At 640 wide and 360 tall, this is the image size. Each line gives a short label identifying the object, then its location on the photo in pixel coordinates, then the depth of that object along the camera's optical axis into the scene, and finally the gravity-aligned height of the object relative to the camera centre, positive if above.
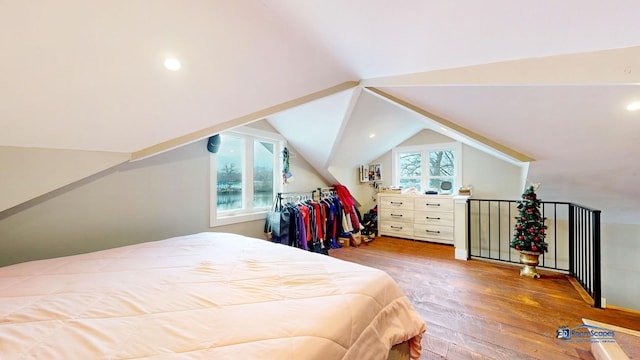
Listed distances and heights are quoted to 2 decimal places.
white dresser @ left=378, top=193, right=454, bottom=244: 4.05 -0.69
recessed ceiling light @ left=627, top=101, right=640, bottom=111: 1.51 +0.51
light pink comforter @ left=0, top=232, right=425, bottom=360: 0.69 -0.49
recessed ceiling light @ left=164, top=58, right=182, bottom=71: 1.29 +0.69
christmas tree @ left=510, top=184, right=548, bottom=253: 2.72 -0.56
